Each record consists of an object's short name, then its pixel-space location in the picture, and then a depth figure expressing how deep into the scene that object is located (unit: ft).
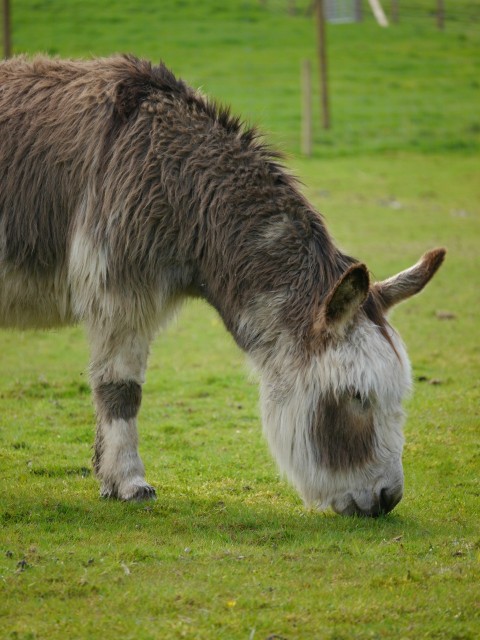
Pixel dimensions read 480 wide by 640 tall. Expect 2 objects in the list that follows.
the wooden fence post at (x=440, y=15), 148.25
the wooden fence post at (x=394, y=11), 152.46
